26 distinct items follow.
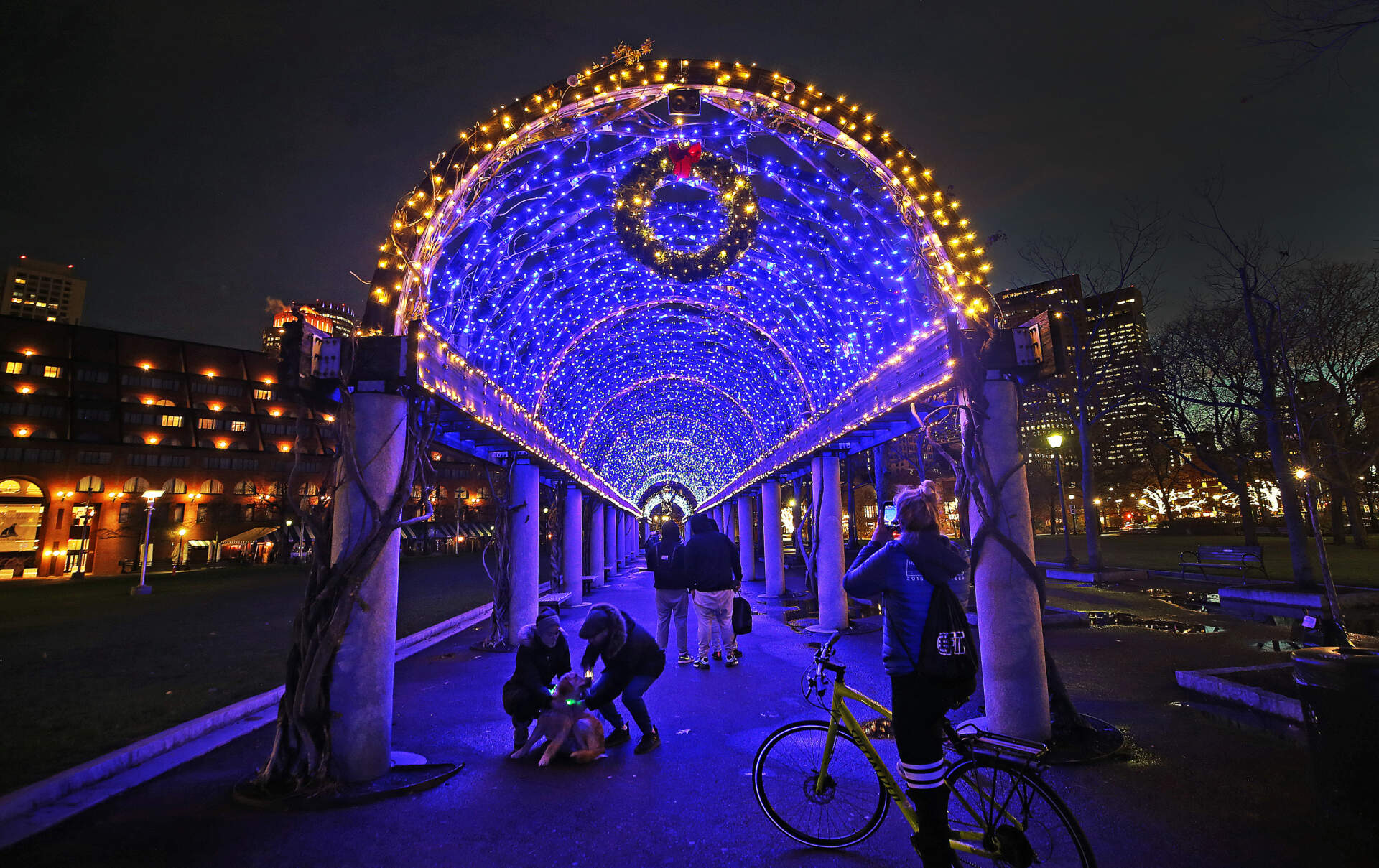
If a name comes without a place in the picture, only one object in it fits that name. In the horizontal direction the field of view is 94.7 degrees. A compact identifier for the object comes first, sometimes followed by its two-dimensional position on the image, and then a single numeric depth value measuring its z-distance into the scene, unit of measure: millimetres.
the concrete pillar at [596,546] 26141
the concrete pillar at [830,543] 12258
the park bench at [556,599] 14262
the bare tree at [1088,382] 20312
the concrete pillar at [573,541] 19016
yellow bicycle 3119
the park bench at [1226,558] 16562
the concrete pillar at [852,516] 19592
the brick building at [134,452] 47719
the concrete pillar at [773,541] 17875
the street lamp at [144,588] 27172
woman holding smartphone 3270
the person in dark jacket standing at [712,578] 9008
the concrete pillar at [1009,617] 5473
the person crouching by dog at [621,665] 5703
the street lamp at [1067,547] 21188
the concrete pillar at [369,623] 5051
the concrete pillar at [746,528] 27891
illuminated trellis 6598
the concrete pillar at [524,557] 11367
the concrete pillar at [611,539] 32406
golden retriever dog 5395
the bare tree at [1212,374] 20297
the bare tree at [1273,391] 13484
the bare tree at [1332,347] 17797
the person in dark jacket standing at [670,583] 9141
